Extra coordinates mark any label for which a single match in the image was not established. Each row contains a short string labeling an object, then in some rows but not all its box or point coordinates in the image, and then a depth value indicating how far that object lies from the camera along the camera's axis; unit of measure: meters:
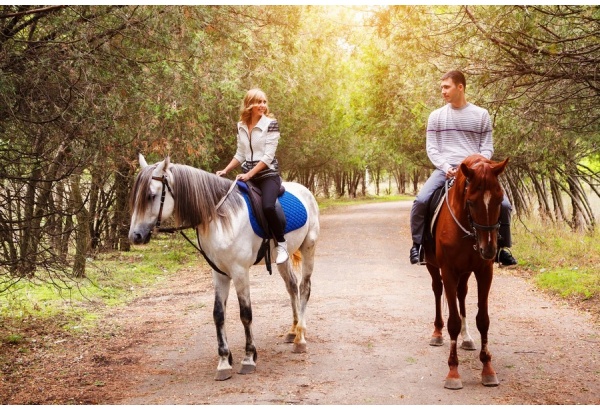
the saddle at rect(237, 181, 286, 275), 7.04
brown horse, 5.69
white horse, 6.20
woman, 7.06
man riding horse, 6.79
